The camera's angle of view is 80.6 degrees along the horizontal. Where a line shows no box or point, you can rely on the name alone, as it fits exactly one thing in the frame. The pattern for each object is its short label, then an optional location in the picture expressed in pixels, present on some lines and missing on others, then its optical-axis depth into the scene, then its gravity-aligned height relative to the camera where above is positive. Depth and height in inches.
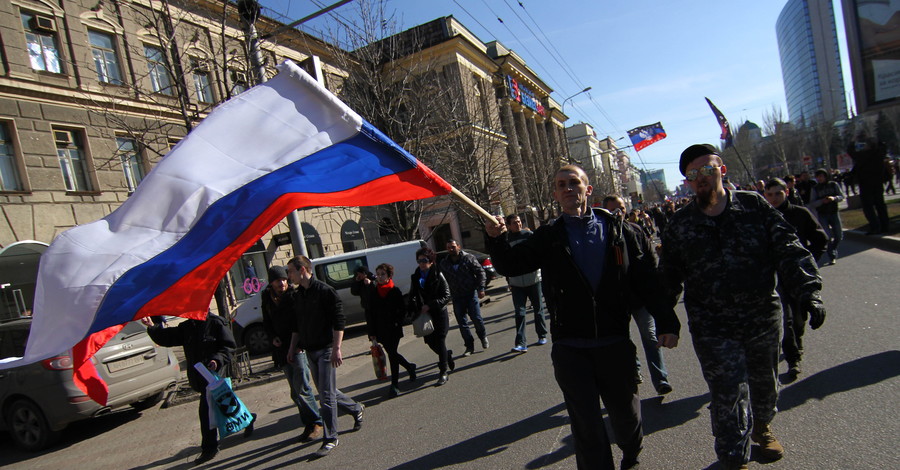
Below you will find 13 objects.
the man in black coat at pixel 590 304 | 115.8 -27.4
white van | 529.3 -39.1
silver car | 268.4 -53.8
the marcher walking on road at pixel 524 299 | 297.4 -59.8
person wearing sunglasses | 117.3 -30.1
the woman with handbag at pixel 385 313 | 274.2 -46.4
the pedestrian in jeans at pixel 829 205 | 399.5 -50.9
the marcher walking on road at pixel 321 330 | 206.8 -37.6
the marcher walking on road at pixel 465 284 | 311.4 -45.2
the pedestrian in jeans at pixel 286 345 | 223.0 -44.6
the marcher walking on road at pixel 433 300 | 280.8 -46.2
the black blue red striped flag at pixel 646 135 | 1456.7 +98.6
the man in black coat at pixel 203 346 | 219.1 -37.1
